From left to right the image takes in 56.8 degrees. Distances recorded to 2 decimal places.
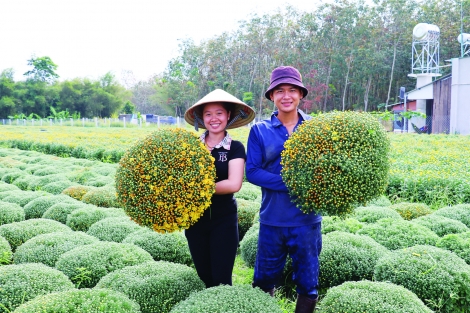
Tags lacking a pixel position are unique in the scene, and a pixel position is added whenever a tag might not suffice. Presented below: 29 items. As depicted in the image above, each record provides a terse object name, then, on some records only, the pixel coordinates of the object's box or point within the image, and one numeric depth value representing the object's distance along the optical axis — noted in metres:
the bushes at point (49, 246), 4.75
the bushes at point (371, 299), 3.37
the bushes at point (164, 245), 5.12
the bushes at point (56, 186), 9.12
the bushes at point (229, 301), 3.10
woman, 3.54
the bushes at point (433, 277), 3.91
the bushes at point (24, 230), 5.57
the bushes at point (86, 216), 6.27
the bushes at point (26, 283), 3.64
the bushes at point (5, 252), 4.95
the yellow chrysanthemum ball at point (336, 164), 3.05
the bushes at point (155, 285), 3.70
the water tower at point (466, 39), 27.44
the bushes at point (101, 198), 7.68
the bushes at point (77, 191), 8.35
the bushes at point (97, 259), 4.33
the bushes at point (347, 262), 4.48
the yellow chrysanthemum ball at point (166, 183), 3.24
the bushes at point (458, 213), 5.83
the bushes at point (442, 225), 5.29
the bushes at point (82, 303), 3.08
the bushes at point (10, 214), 6.53
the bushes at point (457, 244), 4.52
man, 3.38
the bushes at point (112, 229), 5.59
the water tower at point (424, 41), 29.91
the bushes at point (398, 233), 4.85
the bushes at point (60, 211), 6.68
